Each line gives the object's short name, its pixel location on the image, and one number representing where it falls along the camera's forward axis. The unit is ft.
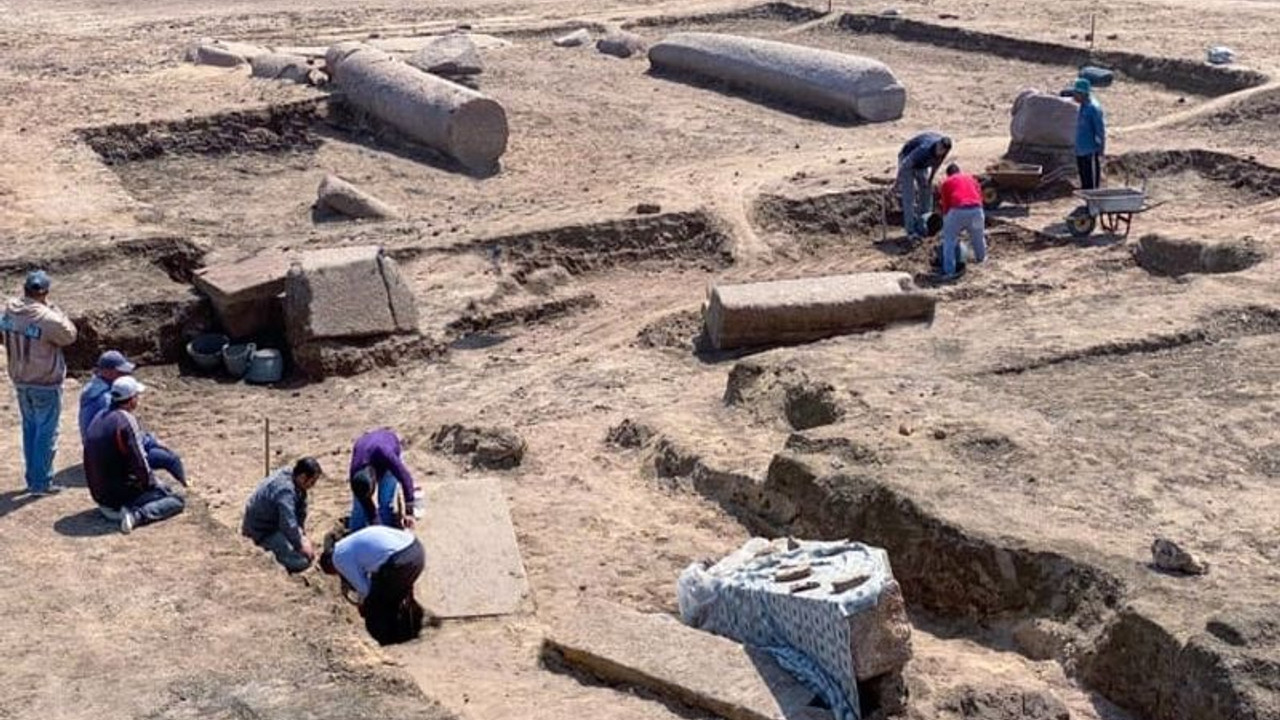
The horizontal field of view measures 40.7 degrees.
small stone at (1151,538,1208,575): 27.99
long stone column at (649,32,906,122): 69.31
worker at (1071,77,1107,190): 56.34
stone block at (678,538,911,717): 25.77
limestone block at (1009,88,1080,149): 59.36
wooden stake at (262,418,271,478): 37.60
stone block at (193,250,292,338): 46.45
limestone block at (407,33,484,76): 73.26
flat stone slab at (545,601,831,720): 26.09
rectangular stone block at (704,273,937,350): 45.75
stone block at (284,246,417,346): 45.96
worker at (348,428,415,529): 33.63
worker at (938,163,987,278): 51.13
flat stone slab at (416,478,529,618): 31.09
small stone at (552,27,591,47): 87.86
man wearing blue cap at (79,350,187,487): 33.81
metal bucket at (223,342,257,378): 46.09
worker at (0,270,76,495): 33.50
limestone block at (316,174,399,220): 56.44
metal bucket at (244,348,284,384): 46.03
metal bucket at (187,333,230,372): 46.29
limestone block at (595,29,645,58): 84.89
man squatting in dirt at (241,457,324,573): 32.14
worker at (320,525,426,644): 29.76
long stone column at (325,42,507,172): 63.10
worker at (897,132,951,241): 54.19
